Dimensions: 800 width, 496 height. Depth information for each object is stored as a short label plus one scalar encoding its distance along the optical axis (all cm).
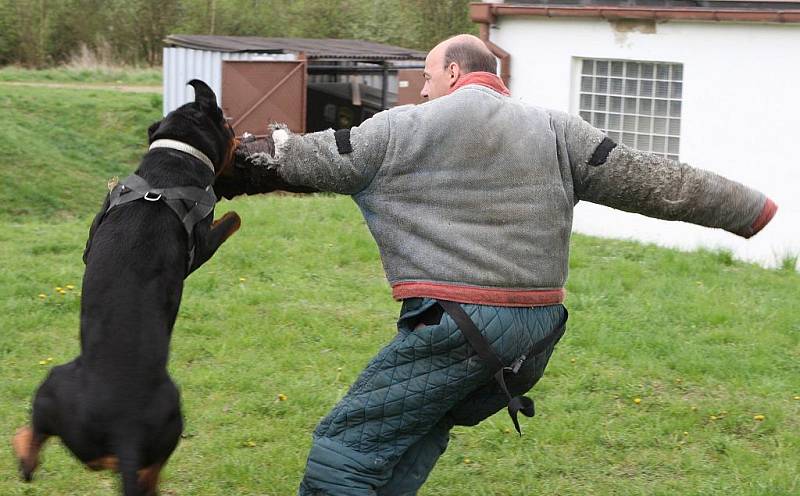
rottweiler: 667
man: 712
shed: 3834
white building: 2384
